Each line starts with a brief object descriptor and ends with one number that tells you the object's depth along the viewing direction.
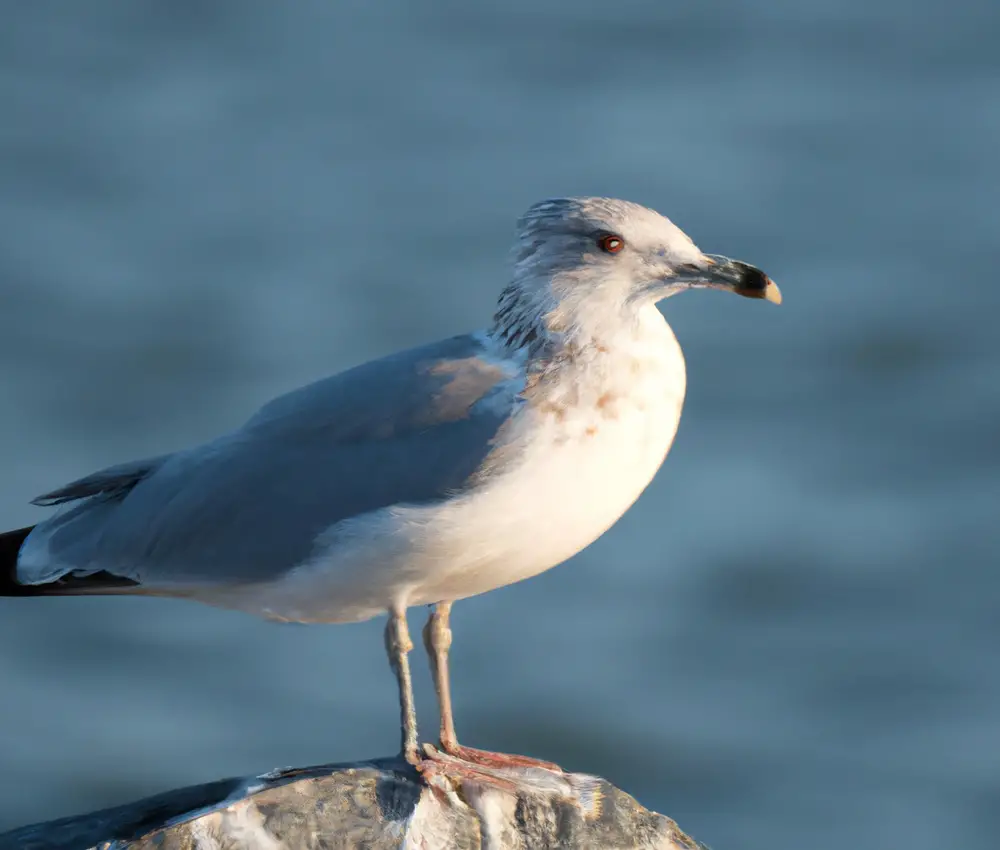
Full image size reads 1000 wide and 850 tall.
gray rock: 13.27
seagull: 13.25
